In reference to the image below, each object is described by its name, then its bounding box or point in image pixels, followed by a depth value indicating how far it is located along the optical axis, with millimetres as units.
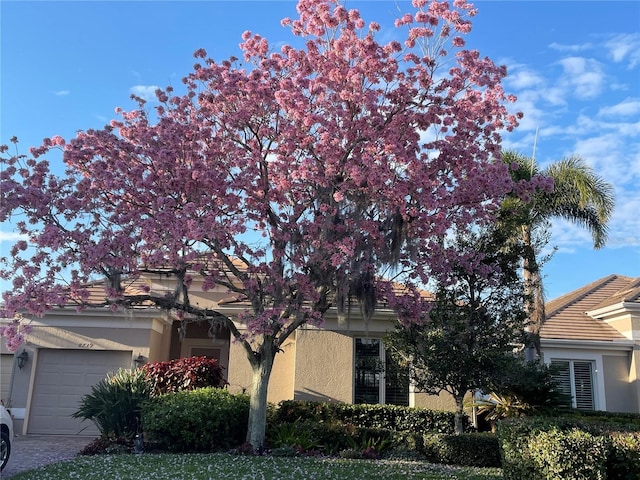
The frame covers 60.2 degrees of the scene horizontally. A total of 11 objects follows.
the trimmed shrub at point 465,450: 9938
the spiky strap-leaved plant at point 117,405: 10625
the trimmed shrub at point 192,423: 9930
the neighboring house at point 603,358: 15250
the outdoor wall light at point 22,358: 13656
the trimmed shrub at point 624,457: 6074
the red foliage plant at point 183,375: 11977
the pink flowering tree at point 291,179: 8383
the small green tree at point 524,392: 10219
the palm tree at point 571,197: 14688
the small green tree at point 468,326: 10086
